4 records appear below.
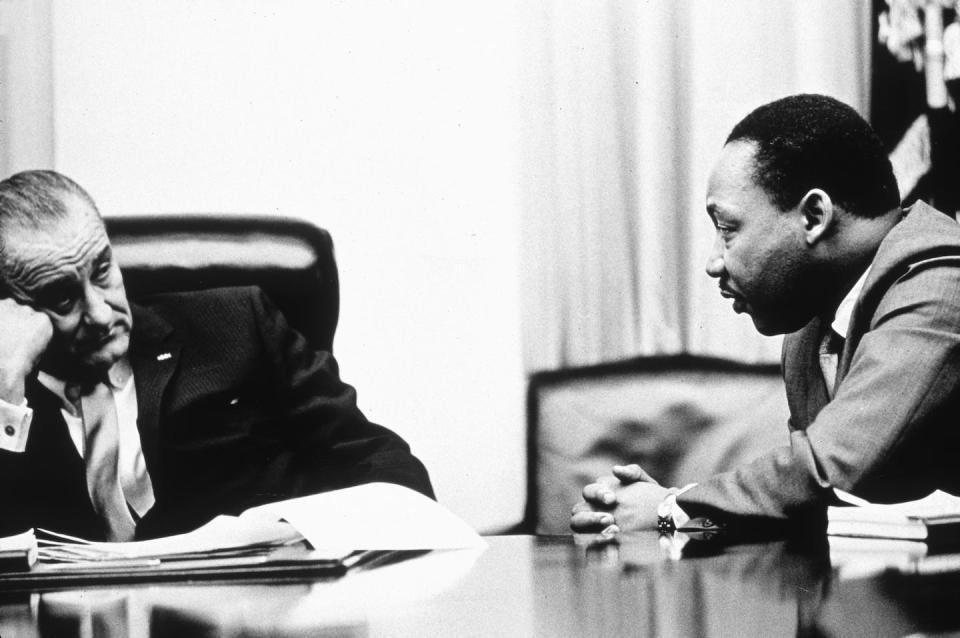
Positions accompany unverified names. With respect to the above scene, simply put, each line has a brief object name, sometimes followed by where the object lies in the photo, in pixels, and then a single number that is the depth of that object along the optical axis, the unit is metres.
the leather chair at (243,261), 3.88
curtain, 4.02
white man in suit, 3.90
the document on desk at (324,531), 3.26
